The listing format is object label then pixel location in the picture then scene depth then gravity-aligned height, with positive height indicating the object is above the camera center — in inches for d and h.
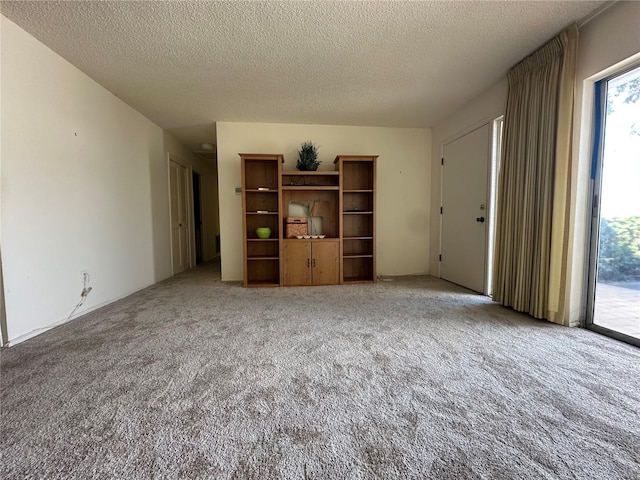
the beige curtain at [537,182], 84.6 +12.8
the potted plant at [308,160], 148.8 +33.2
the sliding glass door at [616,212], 75.4 +1.9
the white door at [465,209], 126.4 +4.9
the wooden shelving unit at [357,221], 161.8 -1.4
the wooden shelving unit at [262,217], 156.7 +1.2
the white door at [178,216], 181.5 +2.0
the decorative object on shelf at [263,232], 150.5 -7.4
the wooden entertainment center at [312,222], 147.9 -1.6
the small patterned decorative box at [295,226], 152.9 -4.1
